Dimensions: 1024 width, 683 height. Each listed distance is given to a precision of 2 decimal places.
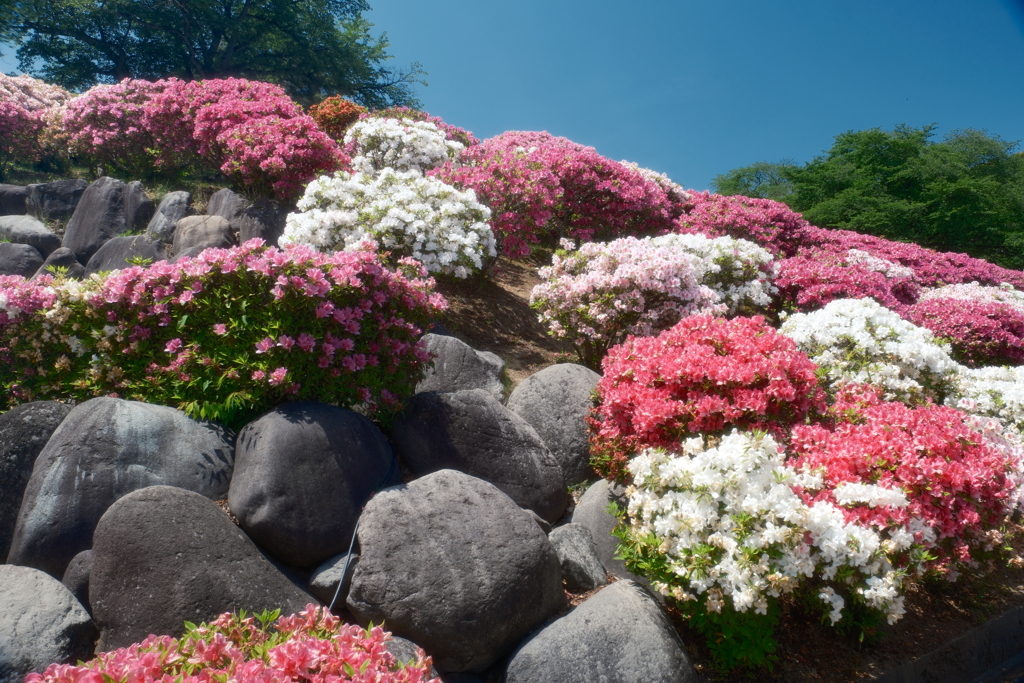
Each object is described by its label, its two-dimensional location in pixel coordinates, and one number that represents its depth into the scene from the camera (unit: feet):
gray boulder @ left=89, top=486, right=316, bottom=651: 10.49
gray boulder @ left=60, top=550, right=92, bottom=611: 11.38
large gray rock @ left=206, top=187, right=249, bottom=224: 34.01
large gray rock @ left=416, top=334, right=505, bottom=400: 19.67
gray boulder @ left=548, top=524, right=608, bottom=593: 13.39
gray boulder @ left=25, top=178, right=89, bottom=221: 42.65
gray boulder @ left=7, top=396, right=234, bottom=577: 11.80
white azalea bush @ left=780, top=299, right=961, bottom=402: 17.87
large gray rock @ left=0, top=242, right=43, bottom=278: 34.73
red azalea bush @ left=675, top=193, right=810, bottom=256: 38.34
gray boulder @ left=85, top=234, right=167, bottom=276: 31.73
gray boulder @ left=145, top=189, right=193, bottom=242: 34.61
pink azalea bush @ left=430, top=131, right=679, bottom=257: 31.89
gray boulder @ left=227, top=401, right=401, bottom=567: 11.90
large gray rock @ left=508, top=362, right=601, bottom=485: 17.24
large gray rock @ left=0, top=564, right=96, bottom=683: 9.85
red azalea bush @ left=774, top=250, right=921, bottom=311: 29.63
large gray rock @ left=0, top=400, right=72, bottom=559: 12.66
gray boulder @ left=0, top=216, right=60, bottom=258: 38.11
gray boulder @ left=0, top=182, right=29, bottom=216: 43.68
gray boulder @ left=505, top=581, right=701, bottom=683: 10.43
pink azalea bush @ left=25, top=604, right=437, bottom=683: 6.52
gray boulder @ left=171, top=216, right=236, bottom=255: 30.86
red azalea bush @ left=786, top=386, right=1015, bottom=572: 11.61
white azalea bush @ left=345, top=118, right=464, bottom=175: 36.04
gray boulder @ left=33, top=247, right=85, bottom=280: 34.91
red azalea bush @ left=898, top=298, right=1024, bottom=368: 26.73
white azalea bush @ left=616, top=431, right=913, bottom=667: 10.09
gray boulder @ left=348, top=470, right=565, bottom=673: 10.87
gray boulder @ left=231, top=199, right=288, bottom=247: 31.55
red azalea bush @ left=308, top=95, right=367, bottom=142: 49.24
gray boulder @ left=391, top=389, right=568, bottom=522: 15.06
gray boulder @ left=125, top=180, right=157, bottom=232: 37.83
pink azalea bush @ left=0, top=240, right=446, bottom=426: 13.87
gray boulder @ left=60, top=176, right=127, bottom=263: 37.22
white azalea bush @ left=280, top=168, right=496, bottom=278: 24.76
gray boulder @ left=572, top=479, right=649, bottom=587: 13.94
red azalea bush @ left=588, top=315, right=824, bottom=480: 13.52
